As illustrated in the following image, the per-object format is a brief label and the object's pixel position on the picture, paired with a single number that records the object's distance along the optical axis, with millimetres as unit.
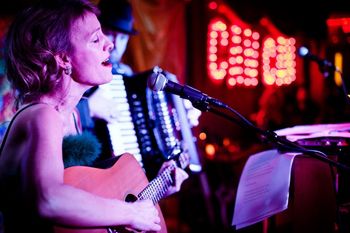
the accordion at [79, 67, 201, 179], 2805
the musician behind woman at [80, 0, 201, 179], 2707
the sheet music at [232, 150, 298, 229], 1947
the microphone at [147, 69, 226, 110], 1839
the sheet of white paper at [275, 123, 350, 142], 2066
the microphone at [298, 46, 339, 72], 2822
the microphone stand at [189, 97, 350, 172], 1798
